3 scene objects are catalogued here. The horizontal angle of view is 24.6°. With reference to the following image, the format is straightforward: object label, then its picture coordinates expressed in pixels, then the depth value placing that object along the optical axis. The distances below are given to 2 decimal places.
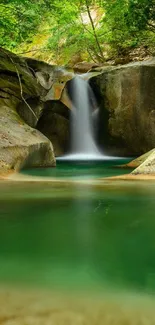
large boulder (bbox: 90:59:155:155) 13.93
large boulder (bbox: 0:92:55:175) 8.15
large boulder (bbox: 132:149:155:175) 6.97
